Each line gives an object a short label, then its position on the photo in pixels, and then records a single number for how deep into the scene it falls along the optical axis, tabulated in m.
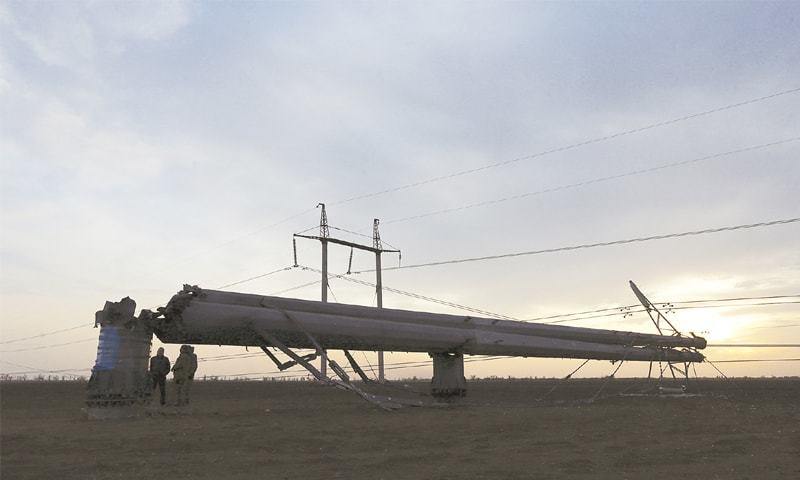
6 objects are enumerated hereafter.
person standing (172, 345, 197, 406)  18.16
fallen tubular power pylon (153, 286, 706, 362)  14.17
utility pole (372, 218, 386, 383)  42.14
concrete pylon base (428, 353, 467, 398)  18.73
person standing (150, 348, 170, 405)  18.45
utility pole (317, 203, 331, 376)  39.78
